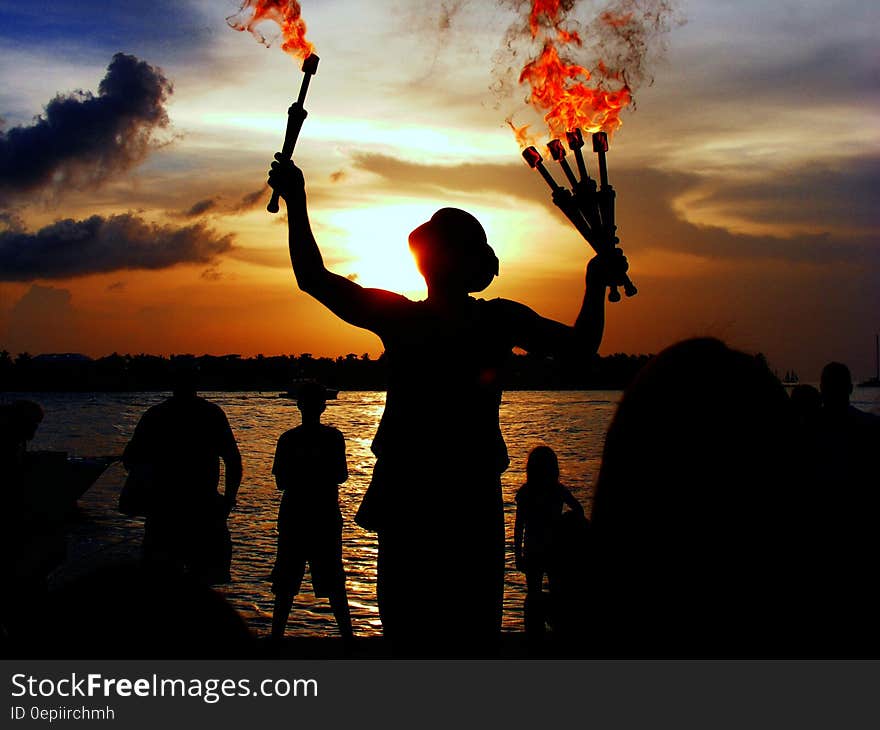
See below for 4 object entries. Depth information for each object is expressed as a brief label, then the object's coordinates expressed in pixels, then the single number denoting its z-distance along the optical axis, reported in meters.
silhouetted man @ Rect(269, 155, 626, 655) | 3.09
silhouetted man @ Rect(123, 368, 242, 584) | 7.06
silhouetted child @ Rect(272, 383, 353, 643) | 7.18
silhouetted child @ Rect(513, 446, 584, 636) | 7.08
